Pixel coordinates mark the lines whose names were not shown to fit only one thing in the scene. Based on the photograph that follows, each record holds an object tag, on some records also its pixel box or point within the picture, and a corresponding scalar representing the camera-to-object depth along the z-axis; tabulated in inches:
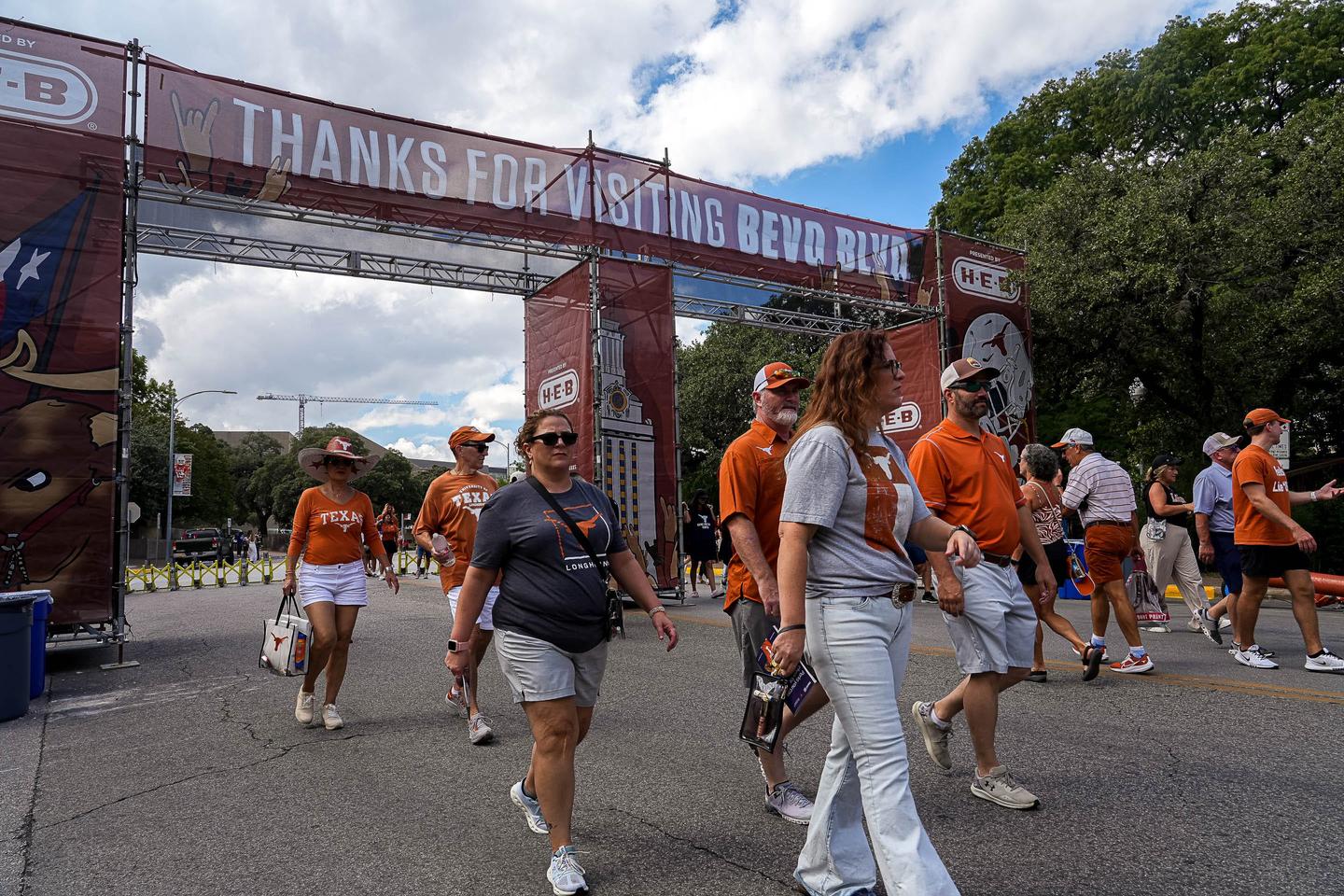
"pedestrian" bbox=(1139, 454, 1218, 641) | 346.9
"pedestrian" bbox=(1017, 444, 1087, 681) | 261.3
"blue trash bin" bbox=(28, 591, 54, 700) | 294.7
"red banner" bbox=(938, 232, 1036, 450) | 668.1
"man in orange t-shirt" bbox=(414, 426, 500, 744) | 241.8
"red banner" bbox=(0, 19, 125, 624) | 346.9
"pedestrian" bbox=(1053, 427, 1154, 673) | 264.5
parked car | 1456.9
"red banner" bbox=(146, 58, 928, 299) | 435.5
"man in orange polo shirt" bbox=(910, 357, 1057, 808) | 151.7
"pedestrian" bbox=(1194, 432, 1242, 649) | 316.5
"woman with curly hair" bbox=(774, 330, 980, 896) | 103.5
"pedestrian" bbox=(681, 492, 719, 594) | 650.2
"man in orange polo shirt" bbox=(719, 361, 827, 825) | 142.3
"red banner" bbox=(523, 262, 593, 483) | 533.3
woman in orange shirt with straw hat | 230.7
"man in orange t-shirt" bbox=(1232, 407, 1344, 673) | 253.3
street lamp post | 930.7
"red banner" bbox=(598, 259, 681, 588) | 543.2
